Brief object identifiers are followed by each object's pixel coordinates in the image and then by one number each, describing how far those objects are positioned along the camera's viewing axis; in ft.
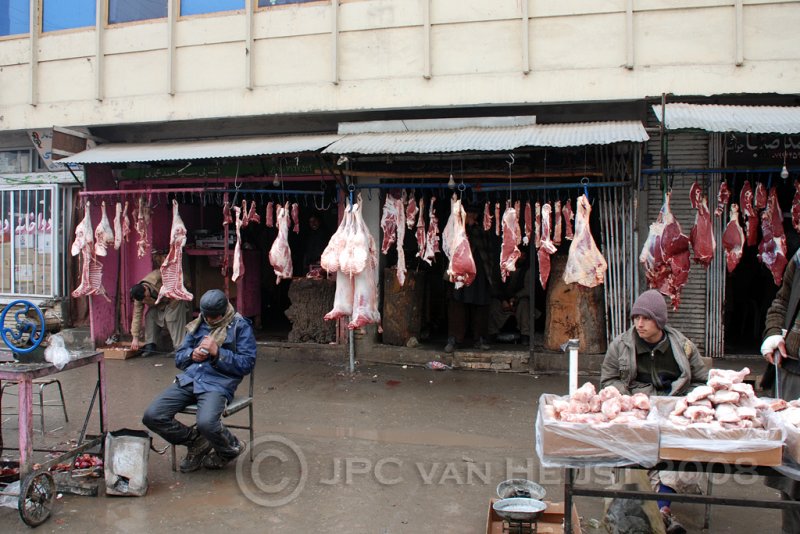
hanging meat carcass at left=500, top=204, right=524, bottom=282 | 21.84
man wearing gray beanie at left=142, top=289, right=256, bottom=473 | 14.60
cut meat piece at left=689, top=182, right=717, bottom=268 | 20.70
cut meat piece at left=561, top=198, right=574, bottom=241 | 21.66
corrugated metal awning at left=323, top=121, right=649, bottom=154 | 20.15
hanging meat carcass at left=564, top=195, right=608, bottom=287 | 20.70
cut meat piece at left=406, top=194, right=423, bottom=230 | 23.54
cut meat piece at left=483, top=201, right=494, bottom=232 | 22.94
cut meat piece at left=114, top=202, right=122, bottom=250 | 26.89
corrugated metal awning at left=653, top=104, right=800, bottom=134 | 18.52
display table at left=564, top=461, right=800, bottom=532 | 9.11
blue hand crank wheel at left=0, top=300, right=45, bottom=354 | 13.19
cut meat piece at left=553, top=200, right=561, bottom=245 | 21.46
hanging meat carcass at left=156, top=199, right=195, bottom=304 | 25.99
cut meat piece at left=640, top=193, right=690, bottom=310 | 20.76
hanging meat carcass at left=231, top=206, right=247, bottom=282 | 25.21
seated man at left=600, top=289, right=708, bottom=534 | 12.07
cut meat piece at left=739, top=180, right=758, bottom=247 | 20.98
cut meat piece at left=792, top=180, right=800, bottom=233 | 20.66
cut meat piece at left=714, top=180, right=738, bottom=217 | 21.26
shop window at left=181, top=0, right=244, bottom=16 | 27.52
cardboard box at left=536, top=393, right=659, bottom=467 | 9.16
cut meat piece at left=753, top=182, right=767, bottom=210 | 20.92
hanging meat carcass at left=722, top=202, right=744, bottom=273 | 20.81
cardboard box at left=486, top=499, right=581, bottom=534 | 11.13
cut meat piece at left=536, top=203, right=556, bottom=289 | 21.44
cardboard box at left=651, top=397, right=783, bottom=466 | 8.86
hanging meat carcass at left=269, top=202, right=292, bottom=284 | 24.11
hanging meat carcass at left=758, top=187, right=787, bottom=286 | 20.65
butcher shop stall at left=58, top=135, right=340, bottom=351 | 25.38
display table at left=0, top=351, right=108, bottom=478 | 12.59
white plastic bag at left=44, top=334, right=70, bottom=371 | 13.43
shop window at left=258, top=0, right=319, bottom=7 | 26.94
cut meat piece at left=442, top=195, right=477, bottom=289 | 21.61
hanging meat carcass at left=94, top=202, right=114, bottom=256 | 27.17
